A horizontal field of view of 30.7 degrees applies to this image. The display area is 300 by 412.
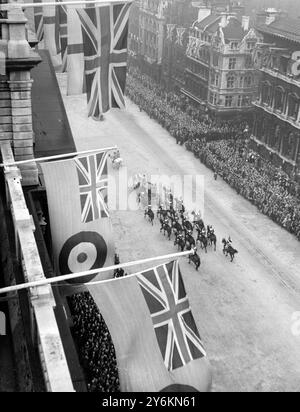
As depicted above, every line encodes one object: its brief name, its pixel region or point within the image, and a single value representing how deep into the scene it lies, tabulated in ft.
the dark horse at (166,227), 119.14
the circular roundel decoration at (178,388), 35.94
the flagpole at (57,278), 35.52
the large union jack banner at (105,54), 58.70
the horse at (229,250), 110.42
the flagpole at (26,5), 55.47
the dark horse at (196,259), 107.23
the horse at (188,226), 117.60
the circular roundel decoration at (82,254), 48.65
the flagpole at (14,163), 53.60
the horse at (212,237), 114.32
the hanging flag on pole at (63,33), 86.53
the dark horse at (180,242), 112.45
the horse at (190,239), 112.27
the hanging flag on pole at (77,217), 49.03
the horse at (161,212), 124.42
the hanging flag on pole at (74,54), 66.64
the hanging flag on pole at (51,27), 90.22
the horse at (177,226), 118.52
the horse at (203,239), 114.42
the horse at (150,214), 126.52
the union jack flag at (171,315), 37.50
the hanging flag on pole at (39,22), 94.60
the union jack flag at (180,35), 232.32
